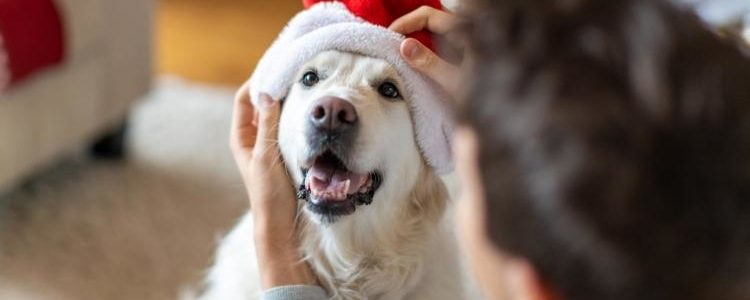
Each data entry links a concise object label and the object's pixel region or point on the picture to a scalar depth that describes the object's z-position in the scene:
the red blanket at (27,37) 1.86
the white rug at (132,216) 1.99
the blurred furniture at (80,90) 2.04
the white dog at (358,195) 1.25
